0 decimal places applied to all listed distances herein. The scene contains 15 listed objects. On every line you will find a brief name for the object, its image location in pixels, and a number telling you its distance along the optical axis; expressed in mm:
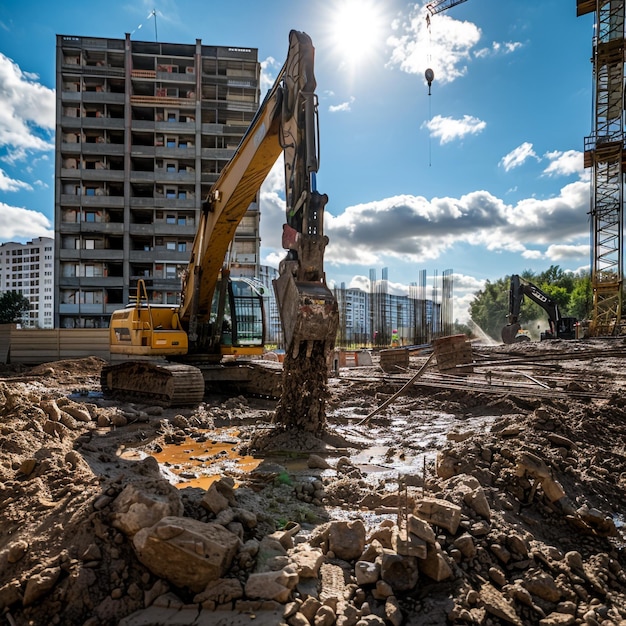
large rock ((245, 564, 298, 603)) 2576
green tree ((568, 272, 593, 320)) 54975
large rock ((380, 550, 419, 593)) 2723
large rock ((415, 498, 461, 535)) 3084
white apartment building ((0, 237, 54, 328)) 133462
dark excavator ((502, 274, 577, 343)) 24031
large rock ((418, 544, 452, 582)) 2750
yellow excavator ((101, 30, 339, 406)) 5953
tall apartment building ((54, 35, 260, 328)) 37469
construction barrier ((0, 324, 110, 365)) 19656
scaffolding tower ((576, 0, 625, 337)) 27766
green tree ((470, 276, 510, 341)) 70062
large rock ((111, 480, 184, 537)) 2920
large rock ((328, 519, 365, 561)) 2951
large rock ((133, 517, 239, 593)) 2682
